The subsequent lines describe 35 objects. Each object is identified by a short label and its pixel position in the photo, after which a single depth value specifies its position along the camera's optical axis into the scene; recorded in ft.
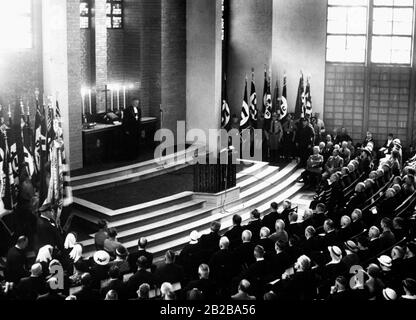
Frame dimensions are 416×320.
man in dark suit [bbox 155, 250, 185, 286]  38.83
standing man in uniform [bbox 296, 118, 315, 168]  80.23
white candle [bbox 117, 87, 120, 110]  74.49
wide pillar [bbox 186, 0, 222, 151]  77.36
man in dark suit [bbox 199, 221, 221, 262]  44.31
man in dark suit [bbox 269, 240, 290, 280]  39.86
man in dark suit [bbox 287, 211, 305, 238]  47.75
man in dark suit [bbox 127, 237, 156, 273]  40.34
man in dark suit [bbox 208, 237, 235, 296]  40.83
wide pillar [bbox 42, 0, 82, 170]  60.29
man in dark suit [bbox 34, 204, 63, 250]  46.93
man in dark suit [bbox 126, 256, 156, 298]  36.58
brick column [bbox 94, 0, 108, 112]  71.11
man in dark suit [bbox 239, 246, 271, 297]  38.34
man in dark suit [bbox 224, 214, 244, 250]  45.68
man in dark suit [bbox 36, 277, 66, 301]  33.27
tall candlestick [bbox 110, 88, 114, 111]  73.51
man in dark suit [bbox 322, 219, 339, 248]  43.98
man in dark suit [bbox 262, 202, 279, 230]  50.31
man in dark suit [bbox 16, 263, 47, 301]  35.14
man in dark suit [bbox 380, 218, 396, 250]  43.19
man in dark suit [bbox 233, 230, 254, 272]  41.68
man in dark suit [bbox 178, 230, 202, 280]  42.57
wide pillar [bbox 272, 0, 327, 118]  91.86
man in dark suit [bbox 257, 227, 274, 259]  44.04
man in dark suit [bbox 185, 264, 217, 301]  36.16
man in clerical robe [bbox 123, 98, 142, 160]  67.46
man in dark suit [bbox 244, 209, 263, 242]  47.97
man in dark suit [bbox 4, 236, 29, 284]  39.99
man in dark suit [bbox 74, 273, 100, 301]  33.96
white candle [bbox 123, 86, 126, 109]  73.92
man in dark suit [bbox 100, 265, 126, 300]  35.13
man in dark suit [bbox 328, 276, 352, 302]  33.73
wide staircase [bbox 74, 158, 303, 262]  52.60
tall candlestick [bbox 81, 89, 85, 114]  69.21
